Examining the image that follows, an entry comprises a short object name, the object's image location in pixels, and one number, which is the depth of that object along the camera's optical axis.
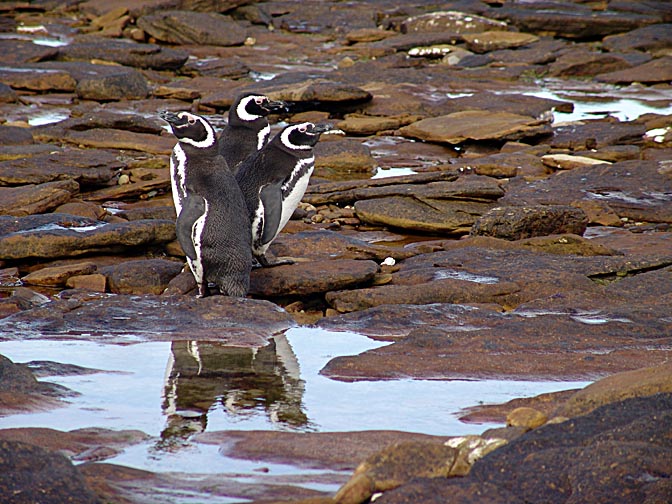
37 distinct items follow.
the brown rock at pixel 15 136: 21.12
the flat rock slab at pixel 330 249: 14.23
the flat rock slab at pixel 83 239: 13.91
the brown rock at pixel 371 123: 24.45
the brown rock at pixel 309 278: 12.55
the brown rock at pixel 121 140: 21.55
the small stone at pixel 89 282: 13.07
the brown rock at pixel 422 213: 16.53
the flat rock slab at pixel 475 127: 22.95
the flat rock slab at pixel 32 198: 16.17
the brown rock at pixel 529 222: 15.25
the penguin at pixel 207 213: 12.07
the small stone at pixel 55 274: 13.24
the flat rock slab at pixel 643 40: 36.28
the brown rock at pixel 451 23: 39.28
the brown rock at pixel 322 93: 25.56
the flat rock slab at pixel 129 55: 32.25
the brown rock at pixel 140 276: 13.02
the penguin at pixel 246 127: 14.24
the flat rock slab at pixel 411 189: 17.37
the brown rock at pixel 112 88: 26.97
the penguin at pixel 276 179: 13.18
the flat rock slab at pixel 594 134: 22.75
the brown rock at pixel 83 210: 16.55
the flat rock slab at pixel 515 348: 9.25
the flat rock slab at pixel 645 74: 31.62
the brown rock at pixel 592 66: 33.41
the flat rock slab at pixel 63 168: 18.34
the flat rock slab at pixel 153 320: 10.57
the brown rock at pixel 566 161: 20.58
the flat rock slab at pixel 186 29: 36.66
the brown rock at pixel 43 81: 27.72
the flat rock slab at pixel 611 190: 17.72
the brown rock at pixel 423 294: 12.16
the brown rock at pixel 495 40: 37.24
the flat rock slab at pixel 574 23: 39.59
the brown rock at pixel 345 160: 21.11
